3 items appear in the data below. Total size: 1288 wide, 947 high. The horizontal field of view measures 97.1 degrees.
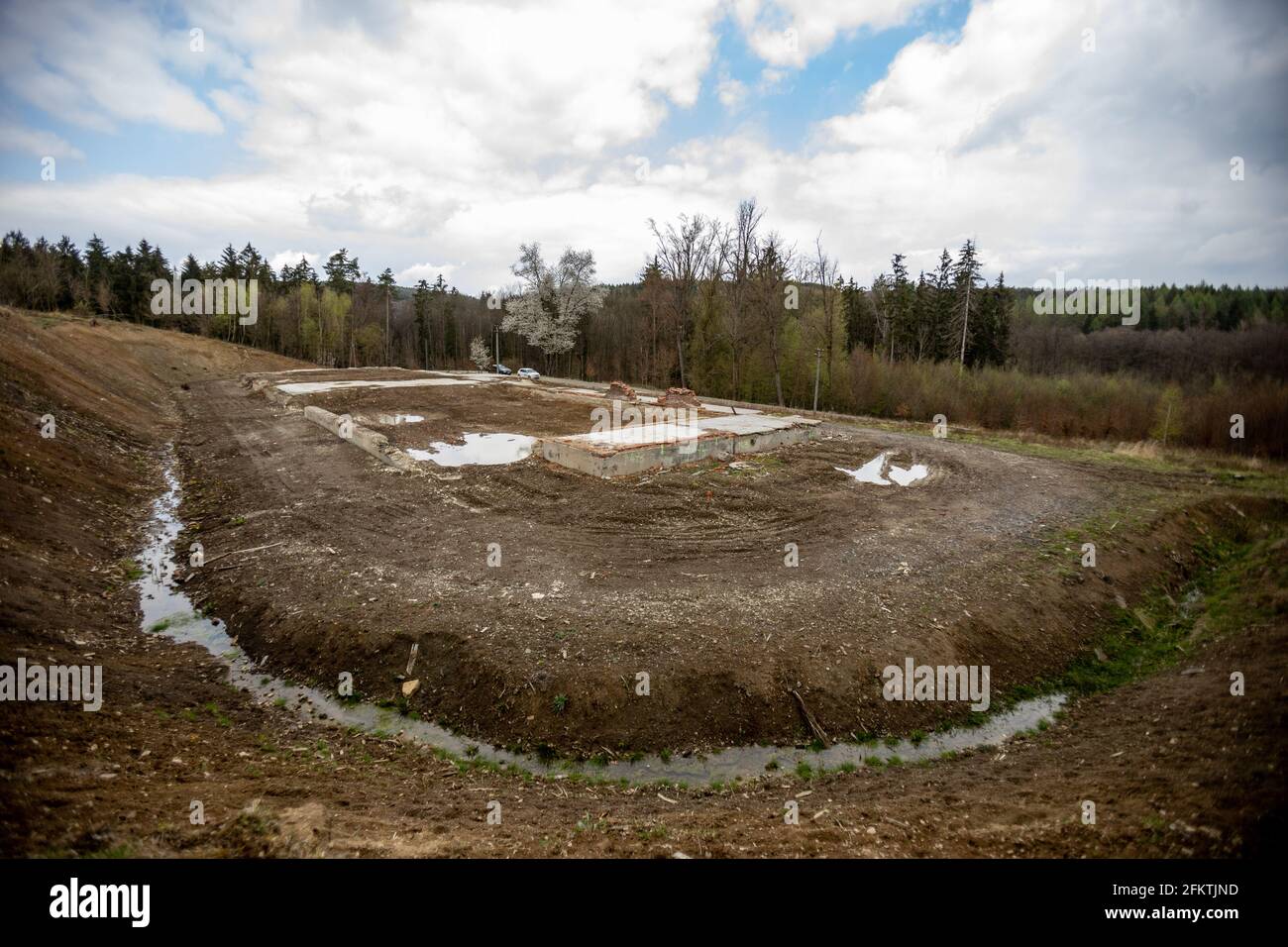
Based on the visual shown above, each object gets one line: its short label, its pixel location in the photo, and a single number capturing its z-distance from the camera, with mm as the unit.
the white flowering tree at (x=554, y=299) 50375
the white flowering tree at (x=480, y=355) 52303
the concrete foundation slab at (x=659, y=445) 14125
